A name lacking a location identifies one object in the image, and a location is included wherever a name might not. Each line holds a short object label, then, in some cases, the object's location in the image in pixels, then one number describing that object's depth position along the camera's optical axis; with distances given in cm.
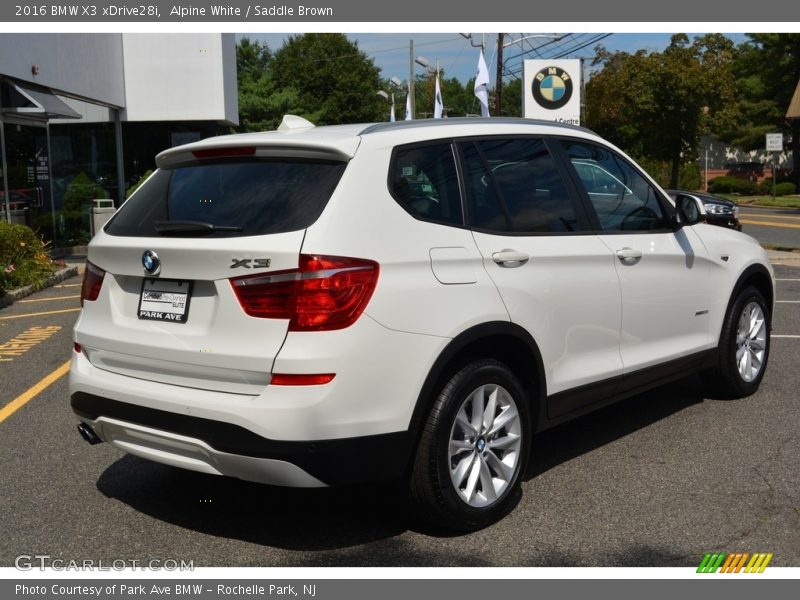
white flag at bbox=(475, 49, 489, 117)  2384
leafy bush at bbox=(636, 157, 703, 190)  5775
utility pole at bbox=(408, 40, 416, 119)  4600
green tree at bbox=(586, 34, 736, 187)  5428
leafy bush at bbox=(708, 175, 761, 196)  5262
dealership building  1727
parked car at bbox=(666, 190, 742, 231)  1662
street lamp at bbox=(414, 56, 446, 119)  4490
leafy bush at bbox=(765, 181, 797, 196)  5241
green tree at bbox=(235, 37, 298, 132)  5738
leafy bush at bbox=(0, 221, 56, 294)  1303
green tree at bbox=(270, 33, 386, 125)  7653
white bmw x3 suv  373
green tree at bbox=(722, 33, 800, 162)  5978
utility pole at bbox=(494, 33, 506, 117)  3789
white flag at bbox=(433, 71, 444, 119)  3040
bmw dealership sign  2430
